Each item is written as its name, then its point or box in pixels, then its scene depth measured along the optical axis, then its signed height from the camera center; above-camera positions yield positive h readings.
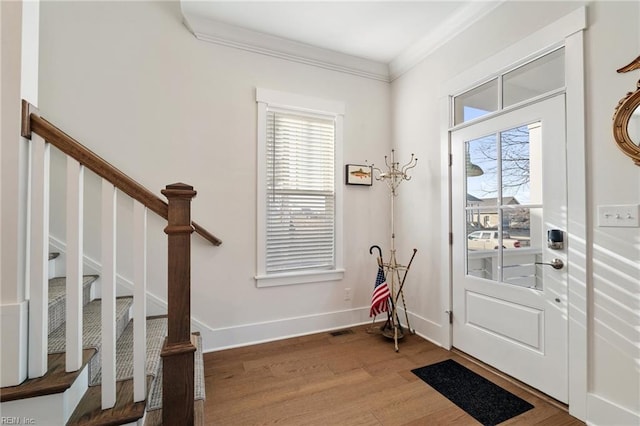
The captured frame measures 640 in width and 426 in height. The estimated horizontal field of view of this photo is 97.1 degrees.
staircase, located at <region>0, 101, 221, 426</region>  1.19 -0.46
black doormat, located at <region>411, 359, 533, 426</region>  1.76 -1.23
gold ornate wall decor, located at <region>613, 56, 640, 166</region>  1.48 +0.51
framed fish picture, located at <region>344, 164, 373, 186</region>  3.16 +0.47
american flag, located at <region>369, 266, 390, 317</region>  2.79 -0.79
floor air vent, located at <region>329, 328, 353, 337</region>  2.94 -1.23
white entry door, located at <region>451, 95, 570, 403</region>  1.86 -0.21
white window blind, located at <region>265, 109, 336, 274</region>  2.87 +0.25
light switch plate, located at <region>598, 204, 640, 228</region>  1.50 +0.01
